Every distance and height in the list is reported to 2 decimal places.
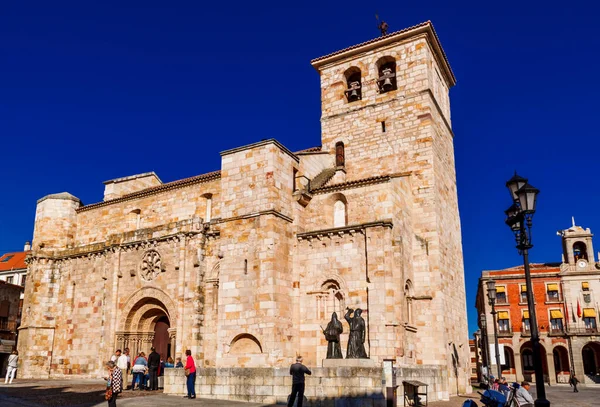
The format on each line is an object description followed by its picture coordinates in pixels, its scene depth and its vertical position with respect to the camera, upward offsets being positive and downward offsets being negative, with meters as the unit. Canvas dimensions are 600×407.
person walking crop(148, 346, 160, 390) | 18.36 -0.68
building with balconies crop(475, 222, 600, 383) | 43.41 +2.54
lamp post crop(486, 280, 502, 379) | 18.31 +1.80
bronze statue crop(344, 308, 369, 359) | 15.88 +0.26
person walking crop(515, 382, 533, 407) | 10.16 -0.94
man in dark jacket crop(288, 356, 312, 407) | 12.75 -0.73
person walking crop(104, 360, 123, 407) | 10.50 -0.70
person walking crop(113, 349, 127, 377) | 17.72 -0.40
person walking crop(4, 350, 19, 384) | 20.25 -0.64
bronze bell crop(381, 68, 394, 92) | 24.22 +11.42
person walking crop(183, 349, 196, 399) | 15.66 -0.81
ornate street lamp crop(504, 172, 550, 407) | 8.91 +2.24
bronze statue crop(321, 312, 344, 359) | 16.14 +0.29
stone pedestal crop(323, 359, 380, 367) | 15.43 -0.44
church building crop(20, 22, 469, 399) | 18.75 +3.69
